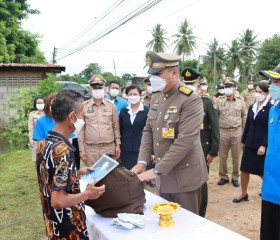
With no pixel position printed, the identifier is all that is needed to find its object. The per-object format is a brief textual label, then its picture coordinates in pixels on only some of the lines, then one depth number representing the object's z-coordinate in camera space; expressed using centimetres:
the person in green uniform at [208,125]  398
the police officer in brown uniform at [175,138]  232
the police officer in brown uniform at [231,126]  538
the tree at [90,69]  6888
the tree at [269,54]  3130
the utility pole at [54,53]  2980
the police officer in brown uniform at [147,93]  617
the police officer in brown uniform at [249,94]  978
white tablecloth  181
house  1091
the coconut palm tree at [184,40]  4722
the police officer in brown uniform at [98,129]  432
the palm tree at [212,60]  4834
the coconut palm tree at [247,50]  4759
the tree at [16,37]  1553
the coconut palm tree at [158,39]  4834
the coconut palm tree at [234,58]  4816
